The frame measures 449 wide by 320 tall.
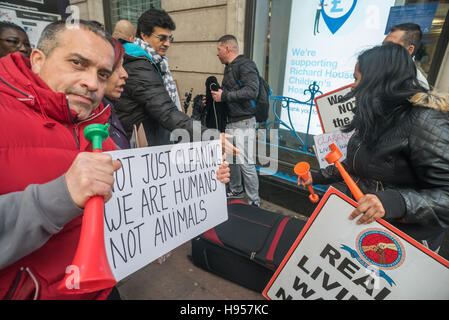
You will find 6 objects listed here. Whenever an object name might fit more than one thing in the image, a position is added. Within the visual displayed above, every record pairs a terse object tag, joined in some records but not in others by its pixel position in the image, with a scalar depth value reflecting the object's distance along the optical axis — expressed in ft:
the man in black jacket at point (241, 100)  10.66
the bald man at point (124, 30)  11.14
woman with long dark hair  4.05
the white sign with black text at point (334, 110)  8.16
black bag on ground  6.66
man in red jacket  2.34
